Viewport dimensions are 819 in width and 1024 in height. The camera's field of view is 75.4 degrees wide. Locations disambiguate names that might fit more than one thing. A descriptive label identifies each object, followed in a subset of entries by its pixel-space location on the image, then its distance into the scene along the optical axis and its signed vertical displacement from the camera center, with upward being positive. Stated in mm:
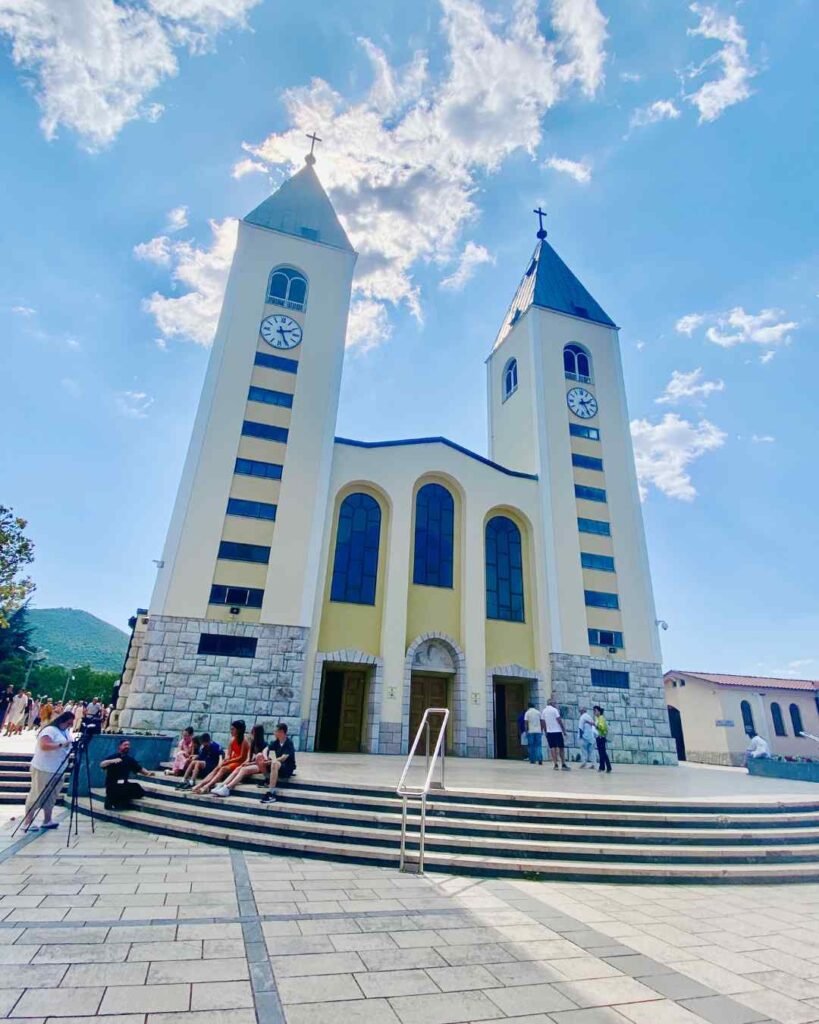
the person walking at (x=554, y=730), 12703 +144
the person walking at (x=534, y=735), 14242 +7
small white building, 25250 +1360
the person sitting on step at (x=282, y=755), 7695 -445
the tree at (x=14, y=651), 30500 +3258
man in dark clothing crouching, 7801 -945
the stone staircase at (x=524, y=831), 5984 -1154
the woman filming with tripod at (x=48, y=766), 7129 -680
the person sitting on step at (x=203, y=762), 8328 -632
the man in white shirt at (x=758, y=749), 15375 -66
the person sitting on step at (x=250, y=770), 7637 -672
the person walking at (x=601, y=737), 12477 +32
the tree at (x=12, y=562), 18422 +4869
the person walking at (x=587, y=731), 13430 +166
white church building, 14977 +5182
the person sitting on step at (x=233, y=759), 7906 -555
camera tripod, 6826 -909
